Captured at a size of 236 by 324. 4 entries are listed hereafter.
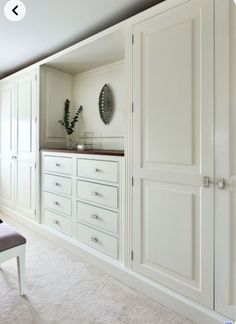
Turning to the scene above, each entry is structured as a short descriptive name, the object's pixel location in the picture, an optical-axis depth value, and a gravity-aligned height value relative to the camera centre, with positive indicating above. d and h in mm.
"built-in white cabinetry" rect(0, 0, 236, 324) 1354 -71
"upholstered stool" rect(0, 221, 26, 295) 1602 -620
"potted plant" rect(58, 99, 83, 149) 3021 +550
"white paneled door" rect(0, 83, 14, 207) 3471 +284
